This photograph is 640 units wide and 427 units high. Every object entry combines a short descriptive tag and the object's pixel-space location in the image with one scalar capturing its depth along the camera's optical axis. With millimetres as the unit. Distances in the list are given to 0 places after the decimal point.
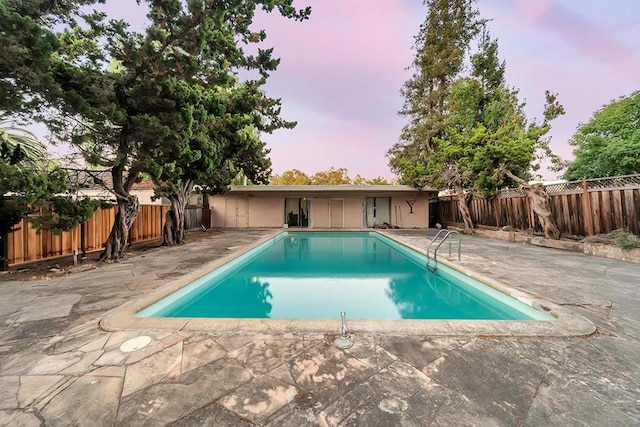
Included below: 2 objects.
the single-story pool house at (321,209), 15234
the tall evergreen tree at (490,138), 7930
